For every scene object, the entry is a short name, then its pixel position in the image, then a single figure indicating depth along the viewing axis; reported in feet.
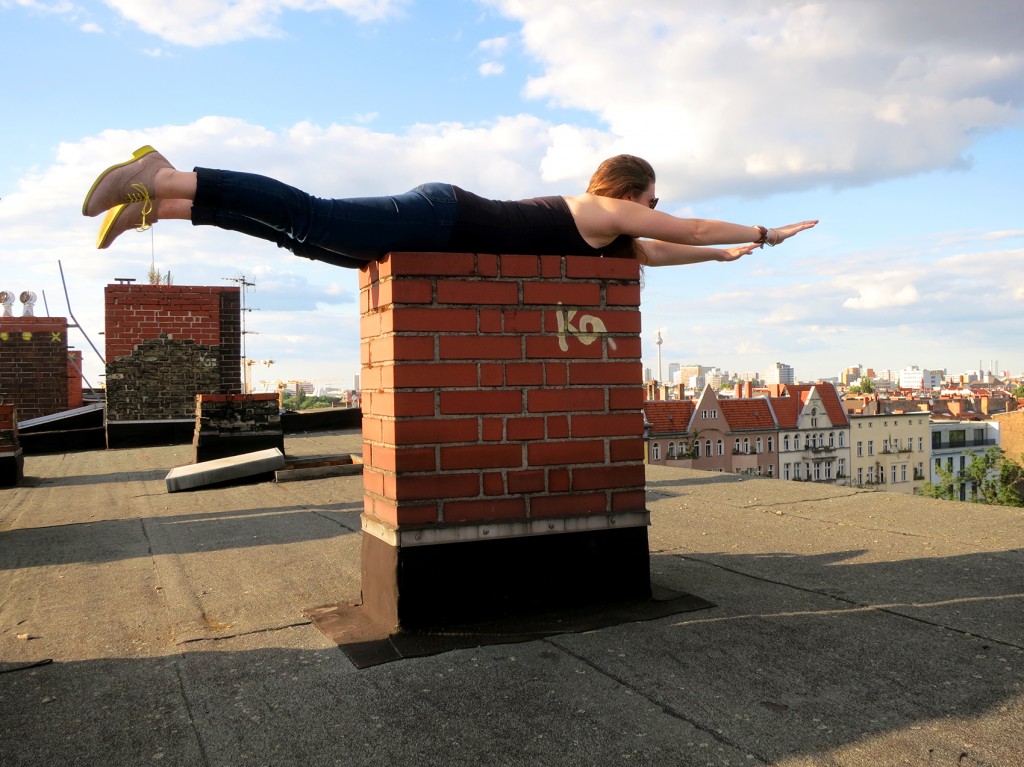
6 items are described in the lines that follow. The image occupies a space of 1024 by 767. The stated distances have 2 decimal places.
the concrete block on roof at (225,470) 22.44
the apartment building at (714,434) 211.82
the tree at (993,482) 147.38
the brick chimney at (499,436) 8.08
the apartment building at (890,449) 263.90
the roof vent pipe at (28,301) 61.46
